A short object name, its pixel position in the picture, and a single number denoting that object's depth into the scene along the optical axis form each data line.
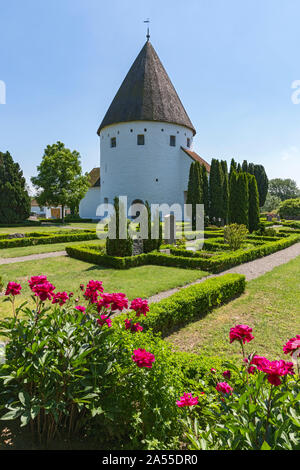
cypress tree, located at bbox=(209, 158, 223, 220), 29.50
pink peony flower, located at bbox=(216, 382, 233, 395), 2.45
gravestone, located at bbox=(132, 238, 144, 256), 12.70
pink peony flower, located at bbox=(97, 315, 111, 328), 2.90
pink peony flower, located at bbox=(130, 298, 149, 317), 3.07
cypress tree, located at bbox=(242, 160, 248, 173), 54.28
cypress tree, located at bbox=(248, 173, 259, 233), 23.59
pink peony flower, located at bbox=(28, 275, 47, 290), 3.13
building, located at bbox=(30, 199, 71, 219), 54.69
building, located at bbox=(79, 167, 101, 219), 41.97
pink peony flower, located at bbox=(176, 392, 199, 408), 2.22
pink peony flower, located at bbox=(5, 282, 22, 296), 3.15
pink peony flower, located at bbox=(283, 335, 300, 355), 2.14
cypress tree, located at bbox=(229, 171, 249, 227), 22.27
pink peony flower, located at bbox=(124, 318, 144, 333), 3.03
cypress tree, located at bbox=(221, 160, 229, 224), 29.65
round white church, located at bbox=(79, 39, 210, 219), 33.69
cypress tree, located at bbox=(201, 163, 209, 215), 29.64
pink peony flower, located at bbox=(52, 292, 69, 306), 3.22
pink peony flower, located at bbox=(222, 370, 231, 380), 2.55
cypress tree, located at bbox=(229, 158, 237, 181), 30.93
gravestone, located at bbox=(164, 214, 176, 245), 15.94
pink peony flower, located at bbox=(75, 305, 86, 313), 3.11
